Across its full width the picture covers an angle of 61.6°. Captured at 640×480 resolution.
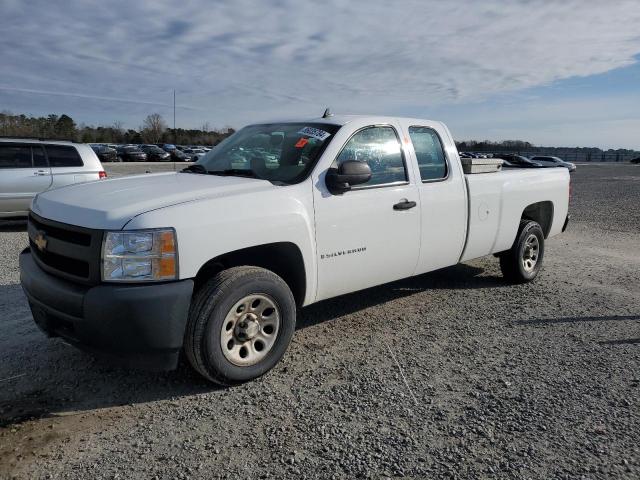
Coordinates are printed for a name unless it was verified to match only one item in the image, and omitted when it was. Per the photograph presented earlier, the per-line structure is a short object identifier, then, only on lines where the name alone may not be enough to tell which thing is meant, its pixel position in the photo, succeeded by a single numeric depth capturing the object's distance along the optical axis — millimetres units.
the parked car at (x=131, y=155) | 48656
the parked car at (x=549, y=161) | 39938
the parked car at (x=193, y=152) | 53256
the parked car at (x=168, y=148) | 56694
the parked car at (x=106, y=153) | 43656
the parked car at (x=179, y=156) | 50531
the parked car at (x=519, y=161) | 35594
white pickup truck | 3178
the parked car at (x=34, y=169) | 9445
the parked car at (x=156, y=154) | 50812
